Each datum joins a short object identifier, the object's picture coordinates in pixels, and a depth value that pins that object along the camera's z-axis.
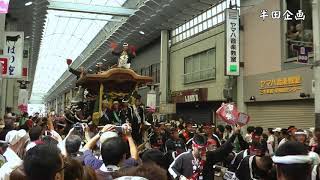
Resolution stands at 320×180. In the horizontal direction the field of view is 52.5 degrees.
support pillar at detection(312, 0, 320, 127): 10.54
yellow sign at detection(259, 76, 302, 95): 13.01
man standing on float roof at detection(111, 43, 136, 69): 8.21
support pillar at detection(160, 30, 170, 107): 22.80
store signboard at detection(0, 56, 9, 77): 10.89
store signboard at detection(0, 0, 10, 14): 7.79
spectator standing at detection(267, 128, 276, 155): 9.75
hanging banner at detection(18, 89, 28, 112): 21.59
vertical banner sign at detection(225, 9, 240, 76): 15.23
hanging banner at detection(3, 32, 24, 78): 12.38
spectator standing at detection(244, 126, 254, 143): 10.54
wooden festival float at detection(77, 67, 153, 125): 7.81
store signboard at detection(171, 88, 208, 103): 18.79
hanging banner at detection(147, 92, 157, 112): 17.29
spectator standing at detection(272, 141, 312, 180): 2.14
